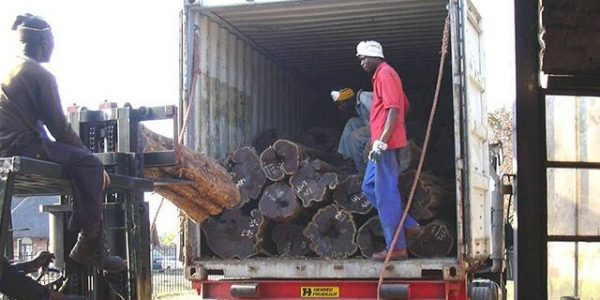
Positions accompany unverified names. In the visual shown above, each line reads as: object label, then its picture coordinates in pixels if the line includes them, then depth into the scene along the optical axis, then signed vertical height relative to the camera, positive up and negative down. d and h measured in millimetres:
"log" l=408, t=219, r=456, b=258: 7039 -682
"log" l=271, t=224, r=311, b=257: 7359 -694
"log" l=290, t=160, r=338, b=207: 7215 -143
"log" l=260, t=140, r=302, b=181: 7340 +62
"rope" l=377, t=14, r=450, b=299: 6555 -244
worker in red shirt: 6625 +58
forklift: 4066 -160
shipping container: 6641 +707
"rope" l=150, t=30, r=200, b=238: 7090 +746
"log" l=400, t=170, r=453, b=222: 7070 -290
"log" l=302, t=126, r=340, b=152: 8805 +305
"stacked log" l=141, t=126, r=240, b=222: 5070 -97
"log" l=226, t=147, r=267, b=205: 7395 -55
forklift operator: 3875 +165
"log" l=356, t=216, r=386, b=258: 7098 -654
